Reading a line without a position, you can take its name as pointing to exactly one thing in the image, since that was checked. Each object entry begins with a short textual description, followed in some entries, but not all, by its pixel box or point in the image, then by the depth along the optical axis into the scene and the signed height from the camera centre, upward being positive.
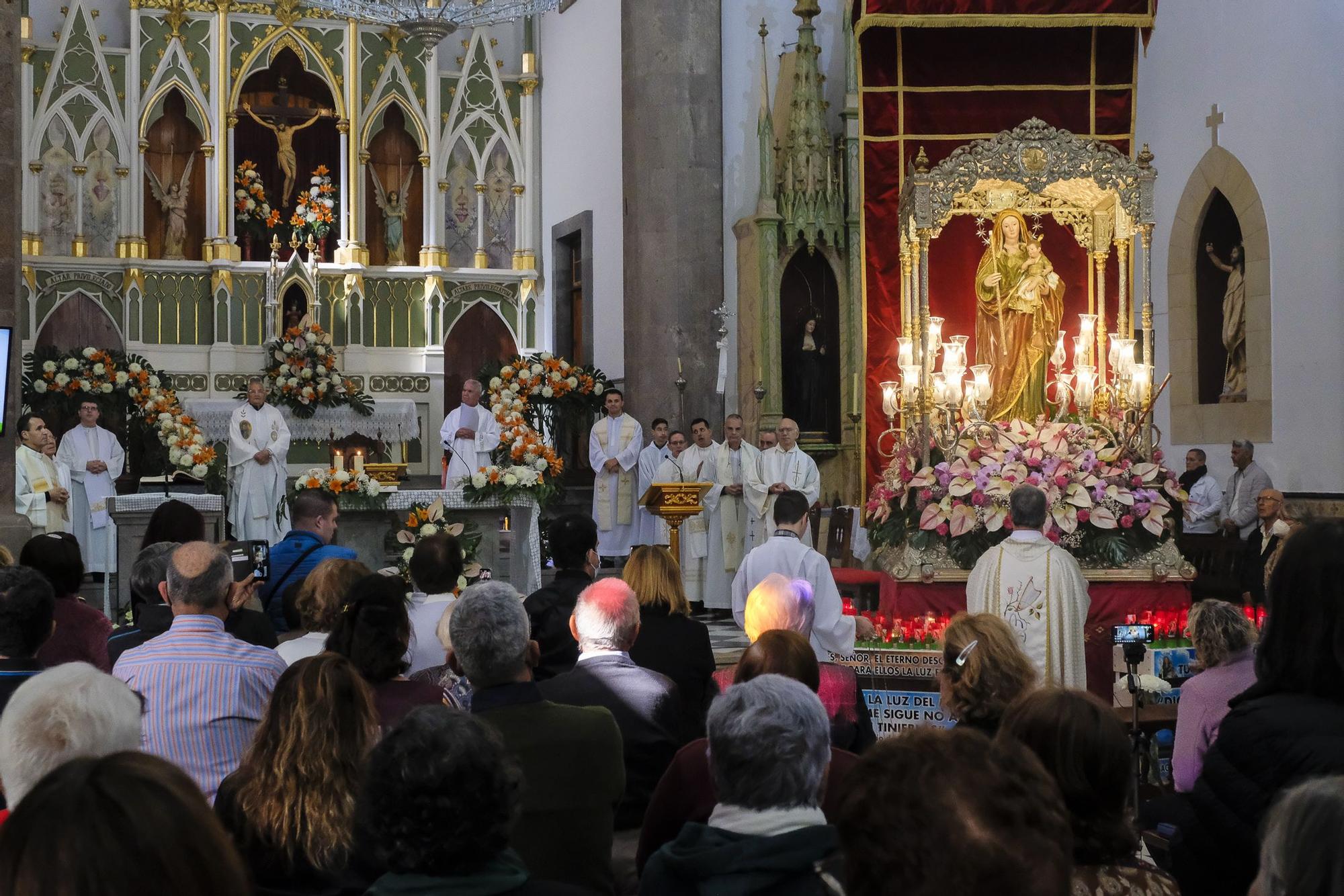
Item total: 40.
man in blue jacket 6.17 -0.46
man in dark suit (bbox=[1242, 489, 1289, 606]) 9.35 -0.72
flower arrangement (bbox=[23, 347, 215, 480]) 13.51 +0.54
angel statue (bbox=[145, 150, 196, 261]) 17.98 +2.78
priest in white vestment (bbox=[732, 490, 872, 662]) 5.95 -0.56
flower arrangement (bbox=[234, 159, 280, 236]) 18.02 +2.86
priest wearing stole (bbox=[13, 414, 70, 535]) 11.41 -0.32
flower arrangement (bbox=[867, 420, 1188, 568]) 8.91 -0.38
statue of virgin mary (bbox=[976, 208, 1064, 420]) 11.02 +0.89
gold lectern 10.30 -0.44
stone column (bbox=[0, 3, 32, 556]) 7.79 +1.24
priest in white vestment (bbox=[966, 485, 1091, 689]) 6.54 -0.70
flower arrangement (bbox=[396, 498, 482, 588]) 9.07 -0.58
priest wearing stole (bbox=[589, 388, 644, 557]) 13.98 -0.38
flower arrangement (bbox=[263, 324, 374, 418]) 15.83 +0.67
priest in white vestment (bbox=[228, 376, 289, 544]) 13.20 -0.24
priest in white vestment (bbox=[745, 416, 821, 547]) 12.23 -0.31
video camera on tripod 5.08 -0.74
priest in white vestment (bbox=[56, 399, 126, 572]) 12.71 -0.30
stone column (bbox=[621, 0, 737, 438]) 14.00 +2.23
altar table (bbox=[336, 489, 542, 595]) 10.71 -0.65
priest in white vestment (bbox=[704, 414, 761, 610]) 12.78 -0.75
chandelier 13.04 +4.04
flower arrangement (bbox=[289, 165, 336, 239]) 17.84 +2.80
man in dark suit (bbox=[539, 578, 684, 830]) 4.14 -0.69
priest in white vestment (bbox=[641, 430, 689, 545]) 12.84 -0.22
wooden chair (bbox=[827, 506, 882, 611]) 10.19 -0.96
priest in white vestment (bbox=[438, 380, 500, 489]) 14.34 +0.04
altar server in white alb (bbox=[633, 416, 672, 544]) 13.32 -0.27
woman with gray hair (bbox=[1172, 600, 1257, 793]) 4.19 -0.70
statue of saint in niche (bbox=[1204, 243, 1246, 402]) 12.65 +0.91
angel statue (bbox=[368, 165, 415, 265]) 18.64 +2.73
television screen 7.50 +0.44
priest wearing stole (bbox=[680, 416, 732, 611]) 12.82 -0.83
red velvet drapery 12.78 +2.94
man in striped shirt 3.63 -0.62
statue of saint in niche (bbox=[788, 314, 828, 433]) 13.53 +0.51
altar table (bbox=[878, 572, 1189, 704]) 9.00 -0.99
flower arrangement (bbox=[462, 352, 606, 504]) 10.76 +0.23
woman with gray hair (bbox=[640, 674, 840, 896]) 2.42 -0.64
